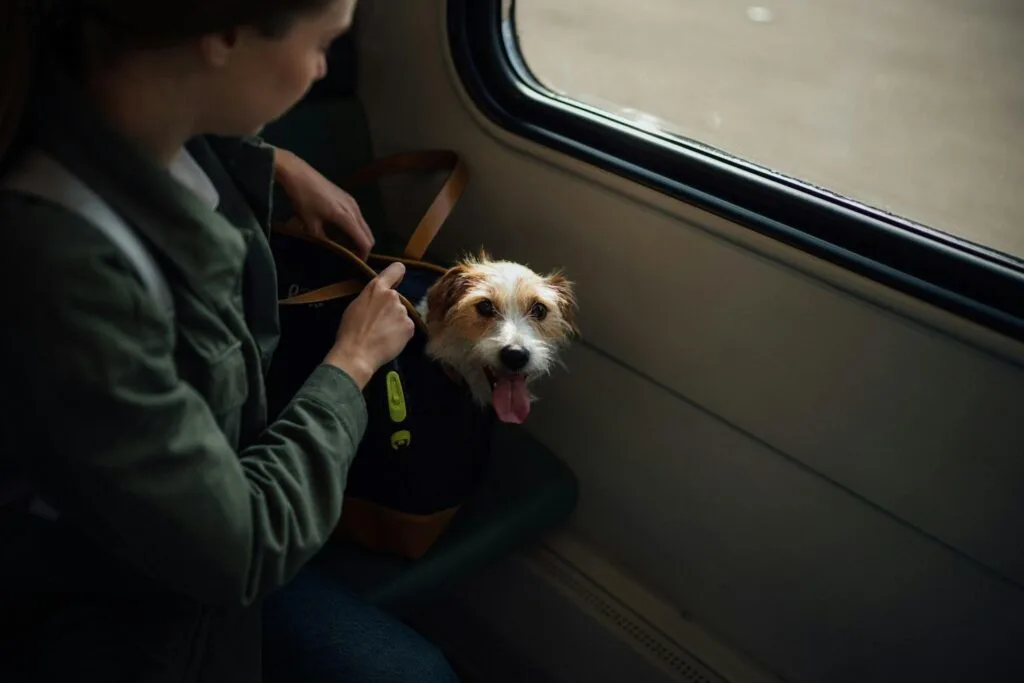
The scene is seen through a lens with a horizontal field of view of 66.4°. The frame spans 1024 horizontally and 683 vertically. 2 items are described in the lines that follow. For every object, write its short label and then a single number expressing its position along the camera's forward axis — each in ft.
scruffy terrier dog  3.41
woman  1.92
